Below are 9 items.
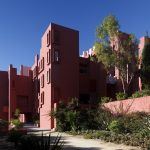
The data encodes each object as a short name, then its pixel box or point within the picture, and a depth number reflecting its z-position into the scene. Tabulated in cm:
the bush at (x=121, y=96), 1699
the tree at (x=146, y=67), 1771
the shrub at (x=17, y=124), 1508
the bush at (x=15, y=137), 975
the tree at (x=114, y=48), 1865
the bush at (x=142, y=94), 1516
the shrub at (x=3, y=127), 1394
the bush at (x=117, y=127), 1216
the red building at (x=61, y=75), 1890
